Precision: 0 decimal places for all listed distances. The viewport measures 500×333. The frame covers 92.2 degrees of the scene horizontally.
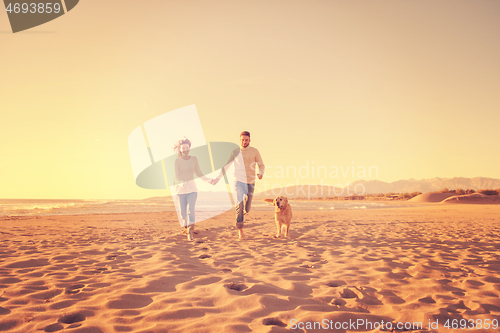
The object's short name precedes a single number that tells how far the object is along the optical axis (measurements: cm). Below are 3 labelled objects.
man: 587
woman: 586
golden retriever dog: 608
